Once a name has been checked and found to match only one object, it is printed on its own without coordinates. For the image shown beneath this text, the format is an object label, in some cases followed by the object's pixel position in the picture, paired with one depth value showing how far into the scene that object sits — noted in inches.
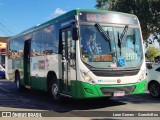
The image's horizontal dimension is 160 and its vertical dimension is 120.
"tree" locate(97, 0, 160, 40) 673.7
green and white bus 277.8
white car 365.4
